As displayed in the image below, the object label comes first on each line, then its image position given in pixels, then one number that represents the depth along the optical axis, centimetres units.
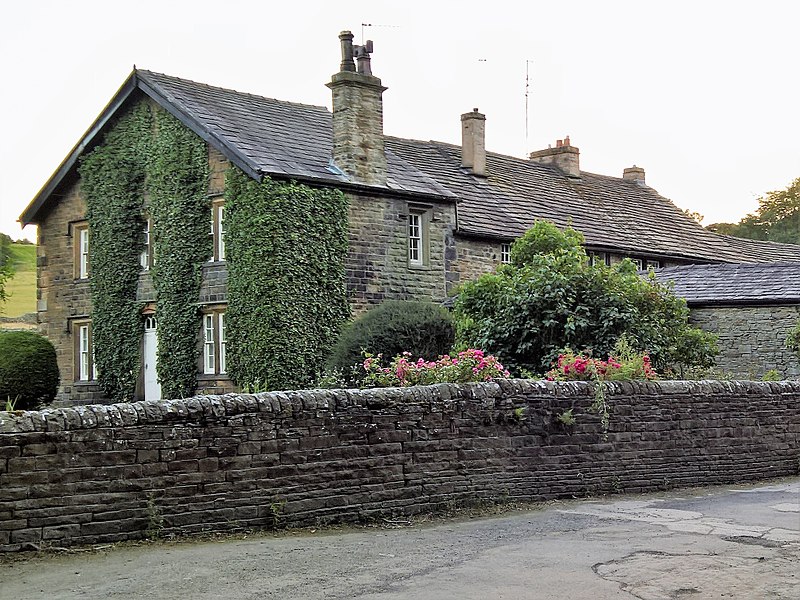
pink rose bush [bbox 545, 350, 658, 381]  1563
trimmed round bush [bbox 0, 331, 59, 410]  2958
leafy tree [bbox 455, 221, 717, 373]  2170
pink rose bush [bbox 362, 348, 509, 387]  1430
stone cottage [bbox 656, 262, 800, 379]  2656
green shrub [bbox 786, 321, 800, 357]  2585
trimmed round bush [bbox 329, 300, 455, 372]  2472
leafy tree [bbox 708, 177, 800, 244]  7381
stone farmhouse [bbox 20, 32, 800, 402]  2803
